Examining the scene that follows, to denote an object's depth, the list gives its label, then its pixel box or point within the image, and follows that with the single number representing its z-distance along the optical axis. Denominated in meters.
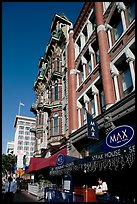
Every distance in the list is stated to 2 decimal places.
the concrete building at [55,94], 21.08
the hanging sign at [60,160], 13.82
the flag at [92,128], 11.47
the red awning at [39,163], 16.73
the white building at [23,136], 109.19
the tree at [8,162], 68.38
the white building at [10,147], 133.89
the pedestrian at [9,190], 9.67
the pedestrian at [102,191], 9.62
